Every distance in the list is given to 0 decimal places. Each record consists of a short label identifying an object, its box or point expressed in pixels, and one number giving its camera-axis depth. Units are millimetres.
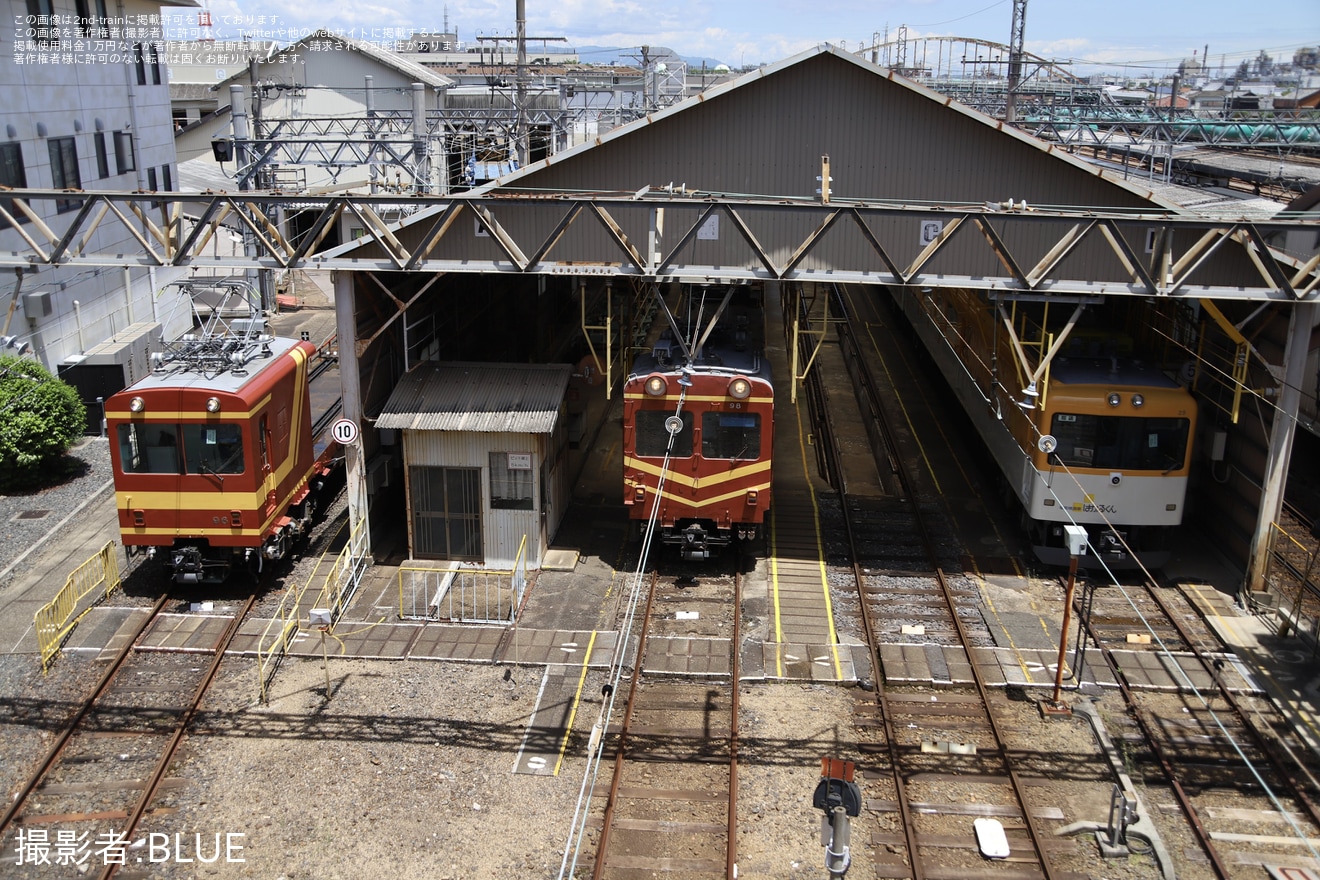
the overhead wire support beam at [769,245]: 12758
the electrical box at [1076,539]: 11230
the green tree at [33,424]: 18000
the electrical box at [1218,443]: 15205
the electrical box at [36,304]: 21047
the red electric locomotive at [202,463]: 13547
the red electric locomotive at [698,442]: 14500
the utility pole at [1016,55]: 31544
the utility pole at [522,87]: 25123
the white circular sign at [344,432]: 14459
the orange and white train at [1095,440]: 14352
